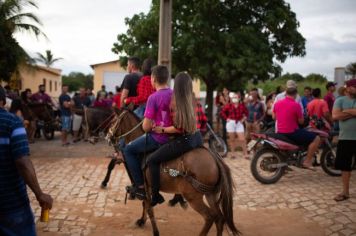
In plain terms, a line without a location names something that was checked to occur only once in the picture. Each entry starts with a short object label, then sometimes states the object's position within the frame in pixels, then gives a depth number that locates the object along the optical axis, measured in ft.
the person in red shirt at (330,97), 42.78
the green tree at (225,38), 57.72
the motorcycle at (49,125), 54.44
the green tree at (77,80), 242.99
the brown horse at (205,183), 15.12
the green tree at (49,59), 237.66
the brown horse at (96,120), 26.78
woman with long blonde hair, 14.97
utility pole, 28.40
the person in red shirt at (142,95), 20.75
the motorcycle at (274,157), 27.50
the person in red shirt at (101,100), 50.14
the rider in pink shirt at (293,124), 27.40
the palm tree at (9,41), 51.37
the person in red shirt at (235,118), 39.29
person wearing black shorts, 22.06
